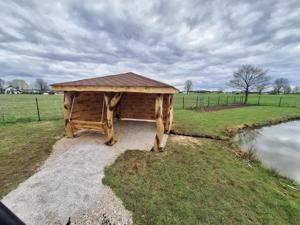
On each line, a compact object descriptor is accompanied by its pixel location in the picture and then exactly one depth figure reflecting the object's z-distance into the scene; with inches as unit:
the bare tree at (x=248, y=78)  713.3
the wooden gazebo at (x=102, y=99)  142.8
